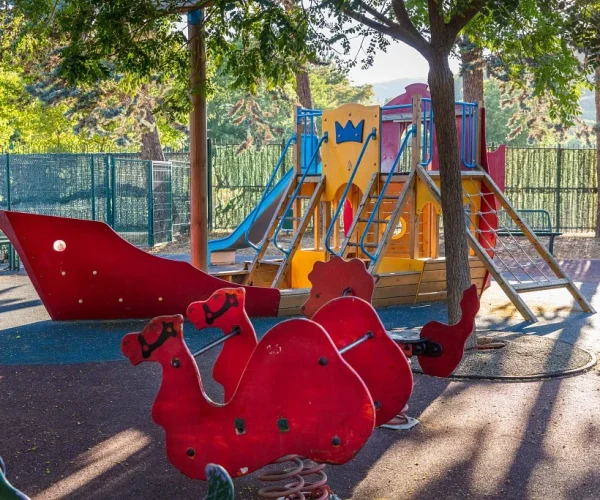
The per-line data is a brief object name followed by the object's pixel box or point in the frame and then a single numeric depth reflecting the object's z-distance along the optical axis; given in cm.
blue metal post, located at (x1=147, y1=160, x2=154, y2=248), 2048
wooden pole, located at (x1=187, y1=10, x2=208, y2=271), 1005
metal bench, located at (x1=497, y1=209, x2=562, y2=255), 2331
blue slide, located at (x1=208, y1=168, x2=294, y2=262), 1482
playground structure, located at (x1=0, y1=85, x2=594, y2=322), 943
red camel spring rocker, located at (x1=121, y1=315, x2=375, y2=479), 417
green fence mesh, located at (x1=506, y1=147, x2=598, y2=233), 2377
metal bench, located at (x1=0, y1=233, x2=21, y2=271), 1582
